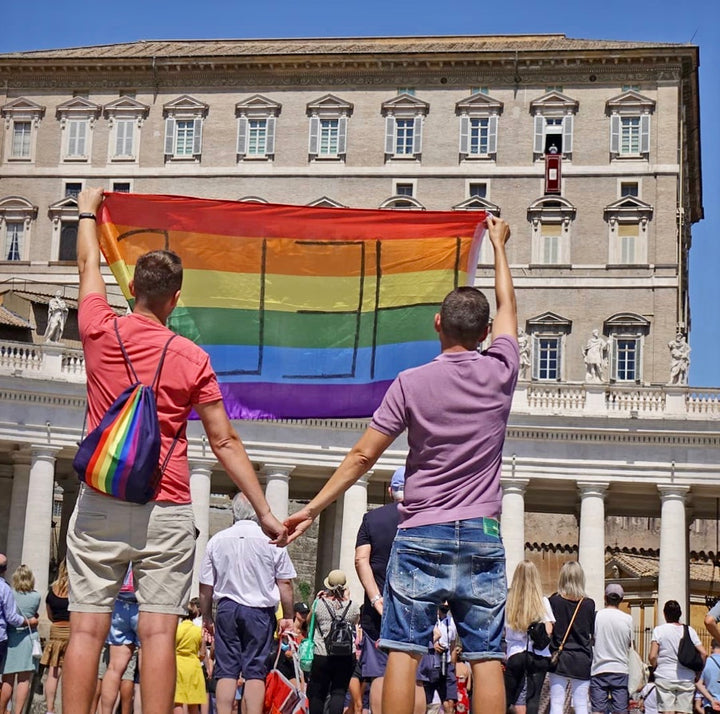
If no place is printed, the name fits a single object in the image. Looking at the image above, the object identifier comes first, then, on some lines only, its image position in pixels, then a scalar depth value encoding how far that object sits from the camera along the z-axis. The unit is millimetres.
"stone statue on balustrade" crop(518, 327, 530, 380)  49562
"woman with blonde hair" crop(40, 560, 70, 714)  15812
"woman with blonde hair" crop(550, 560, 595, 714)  14914
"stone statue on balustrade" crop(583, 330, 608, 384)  46969
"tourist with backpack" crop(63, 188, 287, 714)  7938
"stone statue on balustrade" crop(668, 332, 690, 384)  46438
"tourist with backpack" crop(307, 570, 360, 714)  15953
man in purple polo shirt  7832
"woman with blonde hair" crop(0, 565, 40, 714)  15500
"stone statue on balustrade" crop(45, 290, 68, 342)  45969
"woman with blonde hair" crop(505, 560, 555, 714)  14391
